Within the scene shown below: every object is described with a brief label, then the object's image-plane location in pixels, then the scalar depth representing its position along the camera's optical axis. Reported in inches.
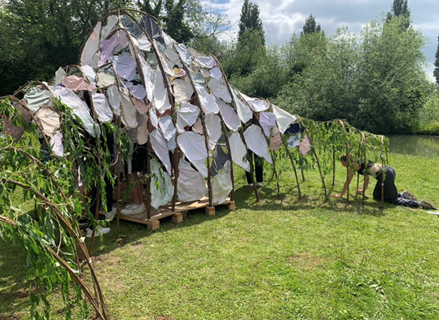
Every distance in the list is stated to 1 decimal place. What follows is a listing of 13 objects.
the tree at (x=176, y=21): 928.9
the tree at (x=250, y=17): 1824.6
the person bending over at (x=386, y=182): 243.3
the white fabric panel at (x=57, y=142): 138.6
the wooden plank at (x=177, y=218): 212.4
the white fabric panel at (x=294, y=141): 264.7
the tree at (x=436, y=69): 1584.6
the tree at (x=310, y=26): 2061.1
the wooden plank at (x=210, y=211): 228.2
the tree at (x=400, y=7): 1790.1
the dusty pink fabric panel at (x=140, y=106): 192.1
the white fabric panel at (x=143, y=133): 192.9
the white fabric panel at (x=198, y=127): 221.0
